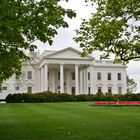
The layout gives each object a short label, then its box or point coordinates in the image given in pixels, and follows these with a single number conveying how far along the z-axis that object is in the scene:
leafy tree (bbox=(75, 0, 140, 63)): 15.37
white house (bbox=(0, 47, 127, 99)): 76.31
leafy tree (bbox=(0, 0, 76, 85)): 11.43
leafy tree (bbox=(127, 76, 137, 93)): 123.62
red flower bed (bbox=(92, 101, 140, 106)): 40.11
